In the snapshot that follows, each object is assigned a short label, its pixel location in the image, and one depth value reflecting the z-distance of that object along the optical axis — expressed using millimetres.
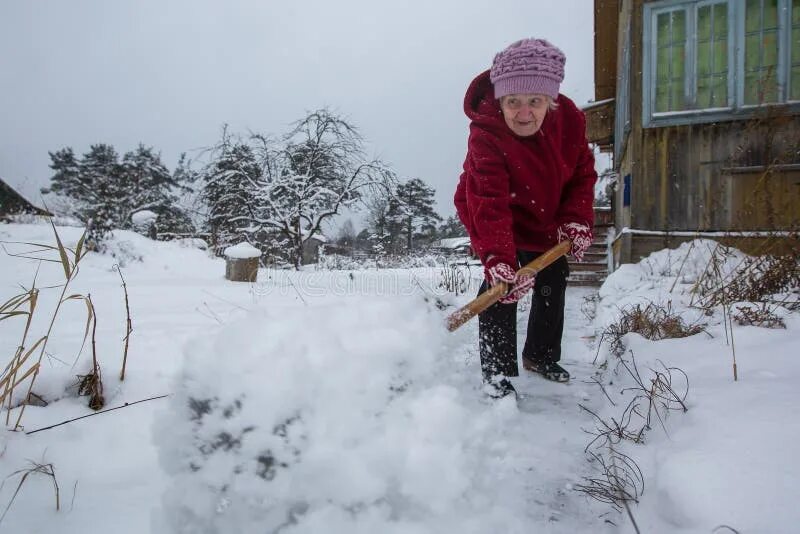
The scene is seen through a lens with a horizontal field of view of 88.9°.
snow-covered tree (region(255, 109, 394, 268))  14000
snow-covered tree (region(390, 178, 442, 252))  36219
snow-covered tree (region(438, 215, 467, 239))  43625
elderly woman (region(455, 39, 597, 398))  1752
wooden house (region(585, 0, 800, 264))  4254
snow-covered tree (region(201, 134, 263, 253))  13792
